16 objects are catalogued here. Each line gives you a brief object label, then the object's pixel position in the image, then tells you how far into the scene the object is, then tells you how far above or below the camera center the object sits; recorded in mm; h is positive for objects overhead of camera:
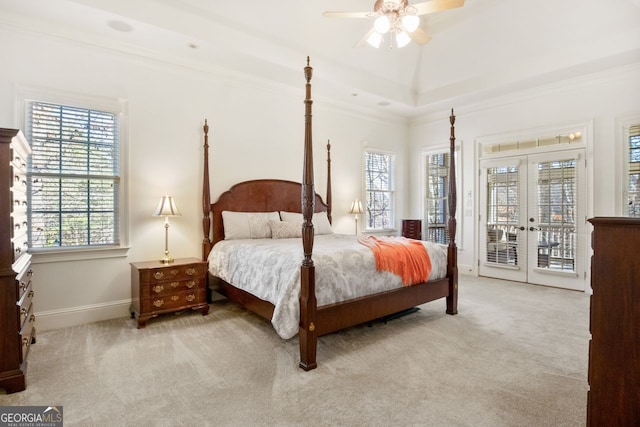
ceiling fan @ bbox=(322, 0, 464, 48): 2984 +1828
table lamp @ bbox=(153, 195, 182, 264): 3742 +42
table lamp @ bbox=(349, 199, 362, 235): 5844 +110
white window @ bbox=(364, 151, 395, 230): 6387 +471
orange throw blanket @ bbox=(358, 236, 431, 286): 3160 -423
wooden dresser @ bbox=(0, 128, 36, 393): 2160 -485
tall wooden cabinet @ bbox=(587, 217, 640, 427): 1280 -425
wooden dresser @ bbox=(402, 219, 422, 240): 6402 -272
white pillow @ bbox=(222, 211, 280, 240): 4301 -144
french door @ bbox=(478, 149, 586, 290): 4855 -56
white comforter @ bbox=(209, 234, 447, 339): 2615 -520
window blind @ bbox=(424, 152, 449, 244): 6831 +353
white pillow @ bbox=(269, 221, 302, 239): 4423 -198
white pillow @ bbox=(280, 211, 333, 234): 4824 -72
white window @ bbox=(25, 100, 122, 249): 3363 +386
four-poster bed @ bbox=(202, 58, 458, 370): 2566 -507
